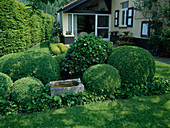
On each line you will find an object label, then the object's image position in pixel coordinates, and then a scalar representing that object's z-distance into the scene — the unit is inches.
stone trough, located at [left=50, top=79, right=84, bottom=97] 151.6
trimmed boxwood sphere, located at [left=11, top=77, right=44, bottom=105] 140.1
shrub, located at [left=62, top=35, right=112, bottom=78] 189.2
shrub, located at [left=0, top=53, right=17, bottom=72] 178.4
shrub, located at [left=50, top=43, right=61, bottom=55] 399.3
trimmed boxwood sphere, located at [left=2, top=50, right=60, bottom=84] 167.3
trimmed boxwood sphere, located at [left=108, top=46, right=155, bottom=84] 173.2
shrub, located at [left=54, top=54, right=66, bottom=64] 203.6
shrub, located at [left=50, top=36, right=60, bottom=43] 573.3
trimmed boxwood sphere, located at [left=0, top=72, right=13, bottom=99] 142.4
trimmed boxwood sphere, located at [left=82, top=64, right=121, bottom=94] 157.9
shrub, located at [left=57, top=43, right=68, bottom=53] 406.4
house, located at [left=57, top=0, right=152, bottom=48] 490.9
